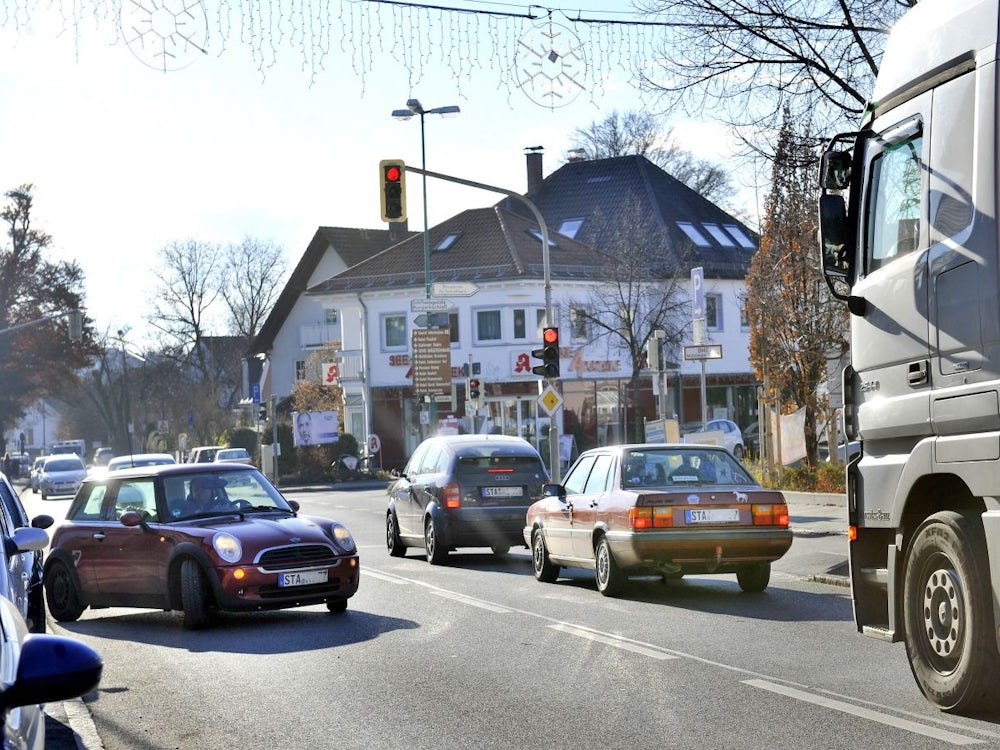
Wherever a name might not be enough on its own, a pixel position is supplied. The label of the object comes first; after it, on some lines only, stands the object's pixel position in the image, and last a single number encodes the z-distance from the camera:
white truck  7.32
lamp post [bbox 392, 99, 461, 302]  40.66
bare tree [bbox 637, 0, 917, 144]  18.05
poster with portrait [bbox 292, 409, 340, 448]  55.88
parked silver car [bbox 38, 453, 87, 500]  57.38
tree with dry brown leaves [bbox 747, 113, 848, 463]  29.30
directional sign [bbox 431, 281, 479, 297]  32.25
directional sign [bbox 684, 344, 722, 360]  24.50
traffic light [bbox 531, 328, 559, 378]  28.83
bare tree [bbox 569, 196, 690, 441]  54.62
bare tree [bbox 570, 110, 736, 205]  77.38
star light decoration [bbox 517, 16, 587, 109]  17.02
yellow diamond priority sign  29.75
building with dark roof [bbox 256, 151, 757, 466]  59.75
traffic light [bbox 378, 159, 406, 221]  24.89
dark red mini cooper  13.47
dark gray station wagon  20.39
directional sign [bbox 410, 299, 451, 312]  36.75
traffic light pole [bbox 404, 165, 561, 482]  28.09
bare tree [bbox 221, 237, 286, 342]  92.38
